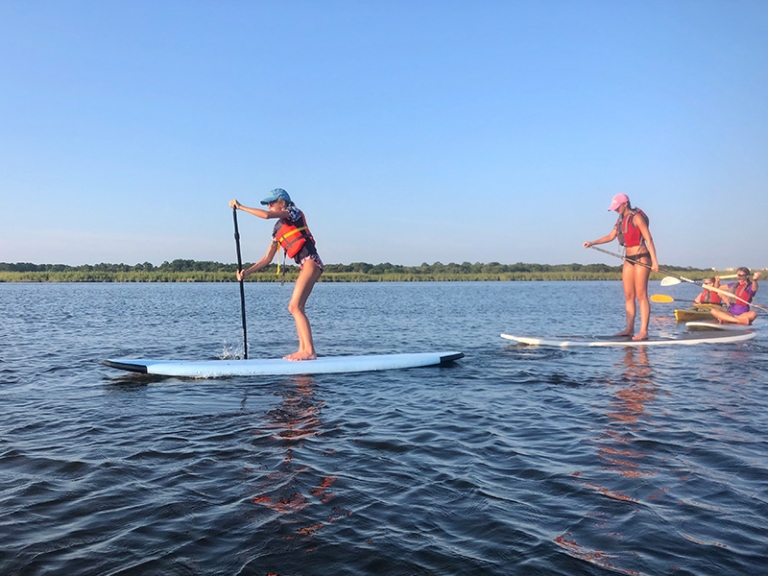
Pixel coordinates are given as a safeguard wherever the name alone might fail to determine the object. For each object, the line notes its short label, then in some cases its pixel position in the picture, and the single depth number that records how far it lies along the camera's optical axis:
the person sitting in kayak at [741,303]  15.27
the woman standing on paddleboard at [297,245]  8.68
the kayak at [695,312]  18.29
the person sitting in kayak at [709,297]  18.64
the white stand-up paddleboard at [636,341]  12.27
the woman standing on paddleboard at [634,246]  11.49
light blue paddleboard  8.88
